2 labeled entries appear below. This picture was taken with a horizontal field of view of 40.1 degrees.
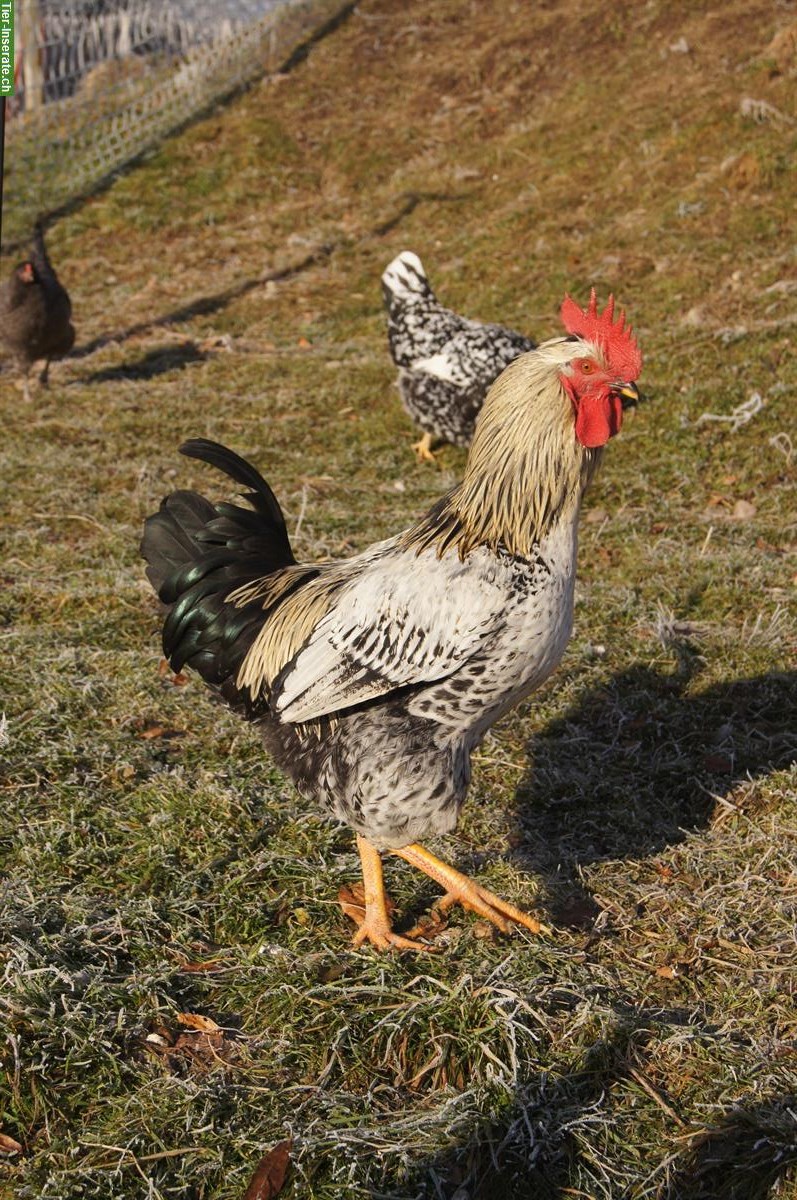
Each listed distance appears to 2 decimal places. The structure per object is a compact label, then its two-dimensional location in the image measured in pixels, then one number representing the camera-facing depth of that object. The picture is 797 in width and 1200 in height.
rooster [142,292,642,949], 3.23
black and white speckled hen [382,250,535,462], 7.86
